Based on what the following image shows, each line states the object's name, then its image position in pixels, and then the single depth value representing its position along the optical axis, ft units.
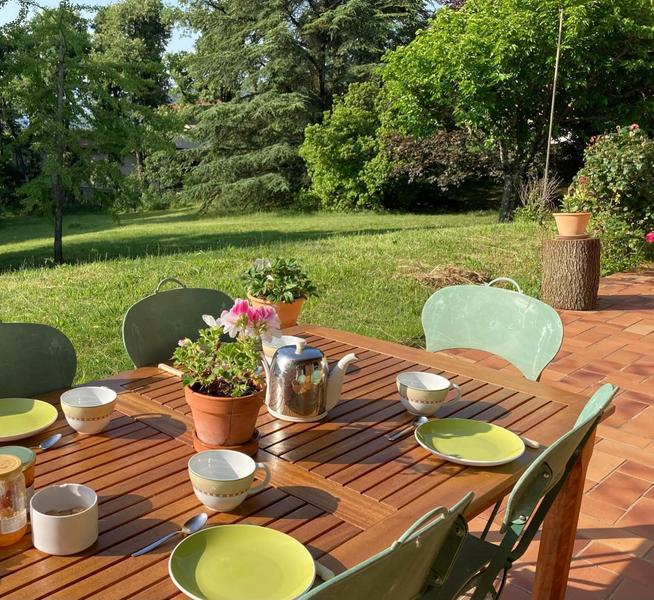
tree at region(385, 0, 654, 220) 42.57
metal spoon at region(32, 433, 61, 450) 4.64
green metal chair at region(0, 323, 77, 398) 6.22
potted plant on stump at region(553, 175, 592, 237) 18.38
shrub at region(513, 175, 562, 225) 34.58
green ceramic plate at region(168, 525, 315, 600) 3.21
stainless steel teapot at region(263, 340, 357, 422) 5.07
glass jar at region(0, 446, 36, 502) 3.90
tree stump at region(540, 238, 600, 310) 18.07
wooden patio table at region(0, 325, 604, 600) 3.35
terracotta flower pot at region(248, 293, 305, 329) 7.98
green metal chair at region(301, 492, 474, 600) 2.43
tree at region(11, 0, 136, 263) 35.35
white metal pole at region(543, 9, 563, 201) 32.36
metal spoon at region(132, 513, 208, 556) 3.47
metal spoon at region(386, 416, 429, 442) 4.99
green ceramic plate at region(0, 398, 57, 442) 4.81
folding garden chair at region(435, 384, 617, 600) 3.72
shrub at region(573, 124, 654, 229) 23.85
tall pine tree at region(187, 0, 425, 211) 63.67
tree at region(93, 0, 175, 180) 86.07
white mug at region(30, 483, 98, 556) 3.36
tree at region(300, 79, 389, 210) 57.88
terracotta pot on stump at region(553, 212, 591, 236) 18.38
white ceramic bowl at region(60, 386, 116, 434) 4.82
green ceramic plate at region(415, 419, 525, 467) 4.59
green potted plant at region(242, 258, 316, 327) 7.99
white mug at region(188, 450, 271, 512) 3.83
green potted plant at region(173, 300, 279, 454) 4.44
